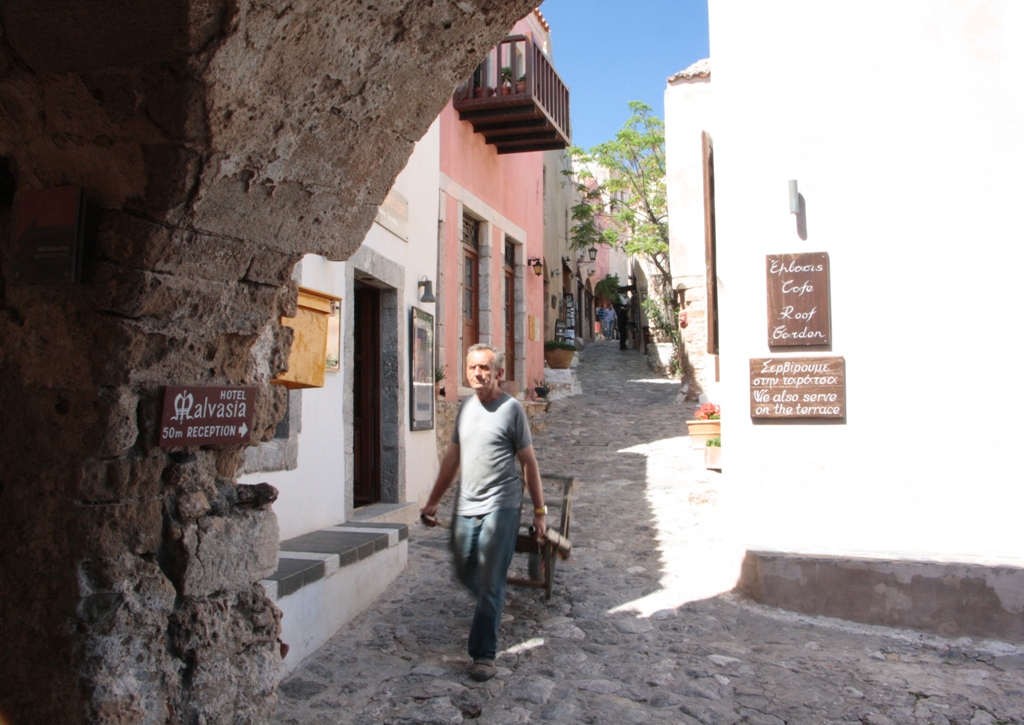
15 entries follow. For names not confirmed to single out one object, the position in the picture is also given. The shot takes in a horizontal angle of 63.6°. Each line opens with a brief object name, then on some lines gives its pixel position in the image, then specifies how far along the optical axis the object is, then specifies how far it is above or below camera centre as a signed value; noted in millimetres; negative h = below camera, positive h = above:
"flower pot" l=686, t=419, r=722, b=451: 8406 -352
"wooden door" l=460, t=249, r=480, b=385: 11328 +1396
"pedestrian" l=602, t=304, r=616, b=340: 29114 +2713
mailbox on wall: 3541 +257
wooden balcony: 10688 +3943
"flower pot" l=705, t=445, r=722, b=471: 7406 -541
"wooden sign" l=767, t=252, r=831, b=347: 5309 +619
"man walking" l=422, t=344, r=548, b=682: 3697 -424
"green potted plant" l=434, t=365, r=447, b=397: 9050 +215
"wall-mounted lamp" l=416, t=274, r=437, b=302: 7828 +1037
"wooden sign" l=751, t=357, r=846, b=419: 5301 +59
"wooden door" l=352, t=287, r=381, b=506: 7230 +21
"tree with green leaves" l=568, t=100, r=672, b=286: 17812 +4786
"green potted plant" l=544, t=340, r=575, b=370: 16922 +923
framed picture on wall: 7547 +274
